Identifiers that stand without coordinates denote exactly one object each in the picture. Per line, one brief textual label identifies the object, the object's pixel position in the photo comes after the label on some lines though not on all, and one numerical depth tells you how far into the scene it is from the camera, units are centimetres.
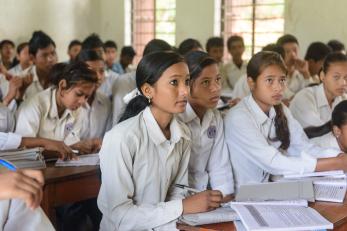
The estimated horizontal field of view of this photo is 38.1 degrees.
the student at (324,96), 319
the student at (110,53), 637
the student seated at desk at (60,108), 275
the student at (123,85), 348
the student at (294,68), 476
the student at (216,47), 560
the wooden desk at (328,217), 158
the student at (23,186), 104
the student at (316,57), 484
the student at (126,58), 688
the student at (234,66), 580
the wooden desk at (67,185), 222
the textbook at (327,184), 188
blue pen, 129
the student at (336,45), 523
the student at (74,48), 617
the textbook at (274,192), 179
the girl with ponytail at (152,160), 174
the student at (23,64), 464
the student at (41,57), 389
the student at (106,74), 420
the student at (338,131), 245
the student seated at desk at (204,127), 230
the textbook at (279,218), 150
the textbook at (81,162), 244
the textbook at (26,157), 221
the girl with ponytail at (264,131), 231
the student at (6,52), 629
